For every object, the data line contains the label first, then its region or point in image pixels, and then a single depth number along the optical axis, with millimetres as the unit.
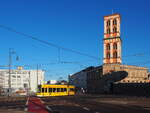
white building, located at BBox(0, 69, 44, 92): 91098
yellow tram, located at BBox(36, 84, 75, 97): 37432
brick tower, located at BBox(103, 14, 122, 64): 65298
